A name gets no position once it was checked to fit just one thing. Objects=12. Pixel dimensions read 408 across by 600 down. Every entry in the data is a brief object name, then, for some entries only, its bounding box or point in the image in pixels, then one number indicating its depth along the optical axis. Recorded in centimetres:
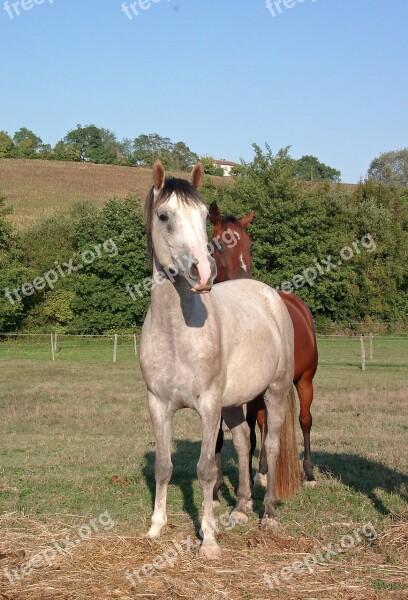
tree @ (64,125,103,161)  9262
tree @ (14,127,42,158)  8536
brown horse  733
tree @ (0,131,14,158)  8391
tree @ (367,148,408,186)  6969
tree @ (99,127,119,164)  8750
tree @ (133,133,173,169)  8606
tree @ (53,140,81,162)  8388
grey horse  479
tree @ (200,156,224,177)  7800
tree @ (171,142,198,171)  7350
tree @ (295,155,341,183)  11269
